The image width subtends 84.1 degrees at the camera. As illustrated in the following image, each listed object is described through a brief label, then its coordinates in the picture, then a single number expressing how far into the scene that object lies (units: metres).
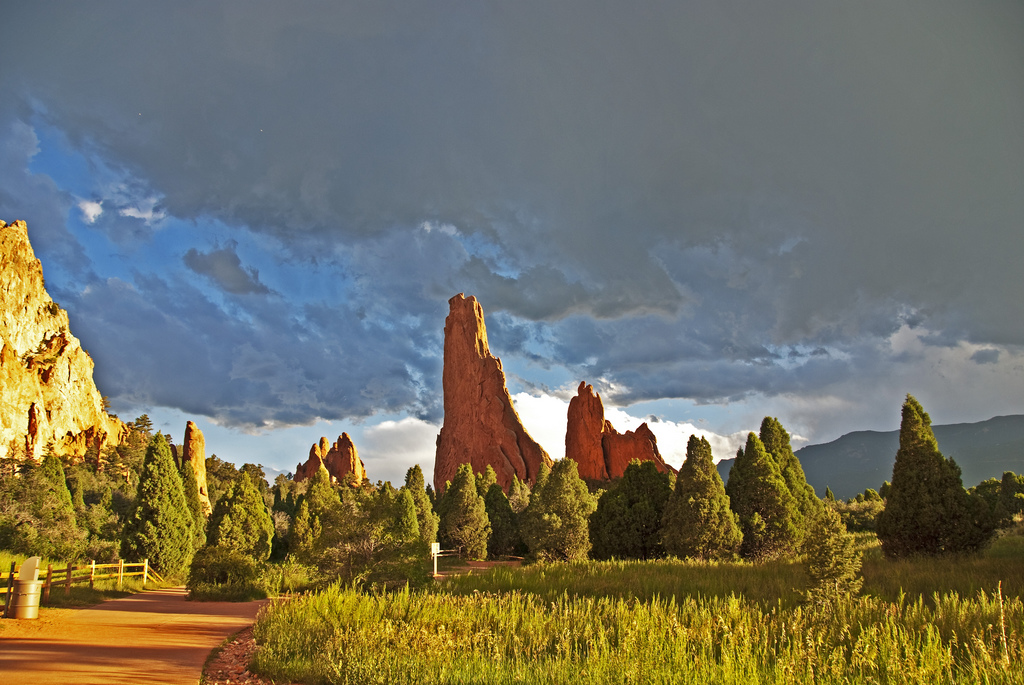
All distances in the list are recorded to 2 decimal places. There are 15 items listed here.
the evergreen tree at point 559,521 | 26.55
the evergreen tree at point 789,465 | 28.18
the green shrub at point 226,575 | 19.77
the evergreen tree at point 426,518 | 33.53
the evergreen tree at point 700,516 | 22.97
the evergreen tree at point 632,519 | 26.83
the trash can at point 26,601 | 13.04
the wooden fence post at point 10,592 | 13.26
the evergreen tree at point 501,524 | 38.28
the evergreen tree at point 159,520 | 24.84
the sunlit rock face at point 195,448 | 60.78
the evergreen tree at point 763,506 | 24.23
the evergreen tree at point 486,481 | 43.00
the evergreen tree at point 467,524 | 36.22
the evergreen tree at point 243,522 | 24.16
